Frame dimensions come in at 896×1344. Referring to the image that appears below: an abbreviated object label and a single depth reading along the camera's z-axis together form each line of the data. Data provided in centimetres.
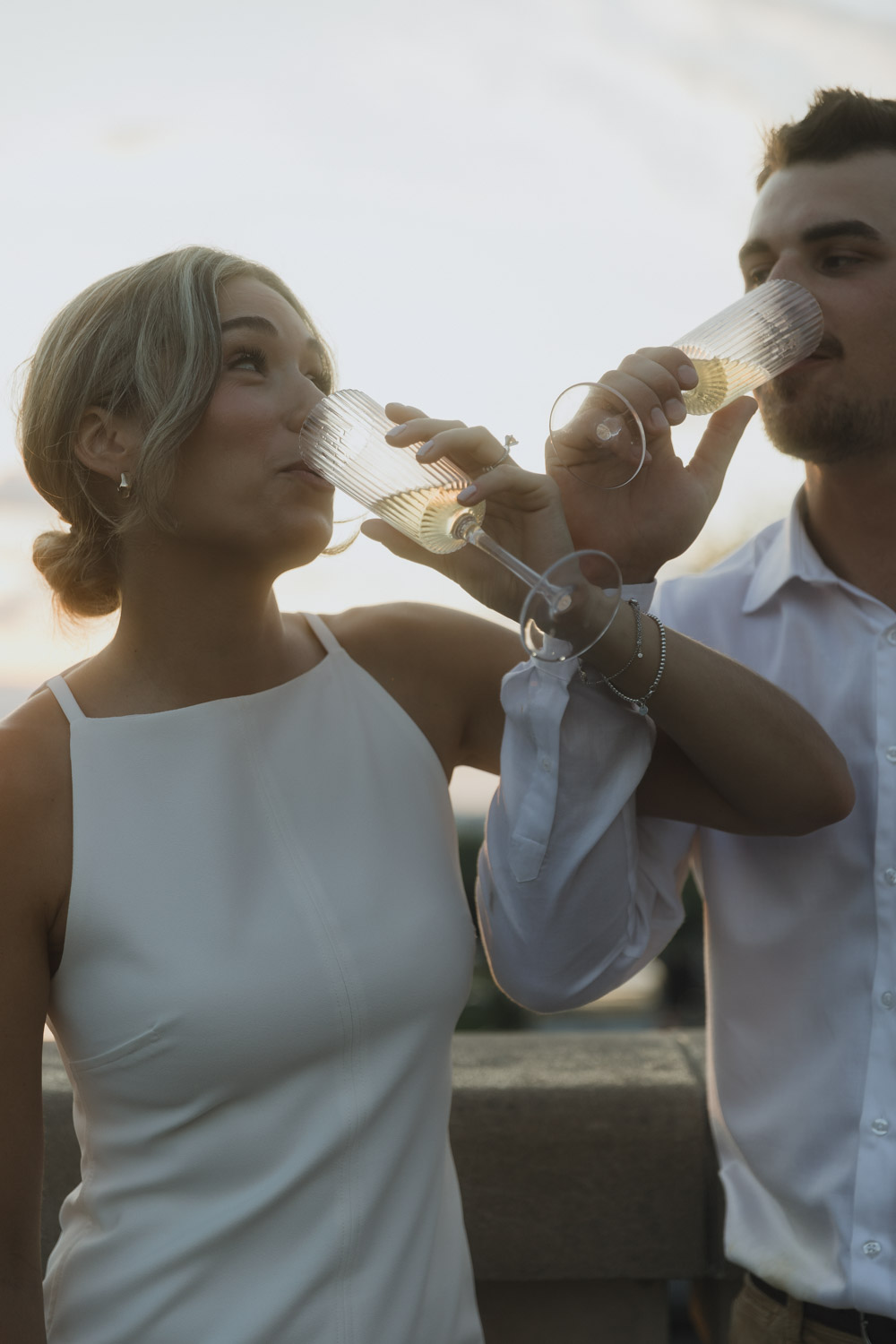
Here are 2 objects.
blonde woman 190
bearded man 202
